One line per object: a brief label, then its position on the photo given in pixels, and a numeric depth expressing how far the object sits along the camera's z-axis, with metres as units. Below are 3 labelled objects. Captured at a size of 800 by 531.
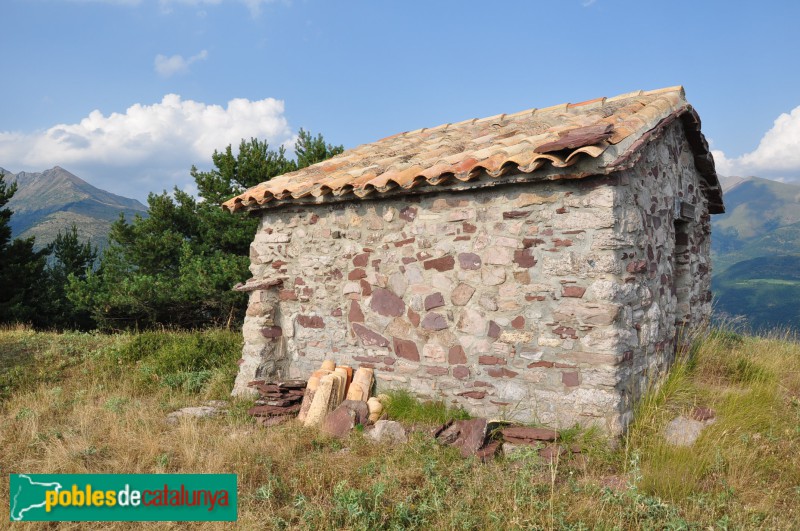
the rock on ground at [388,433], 4.44
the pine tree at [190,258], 11.20
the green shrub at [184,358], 6.52
